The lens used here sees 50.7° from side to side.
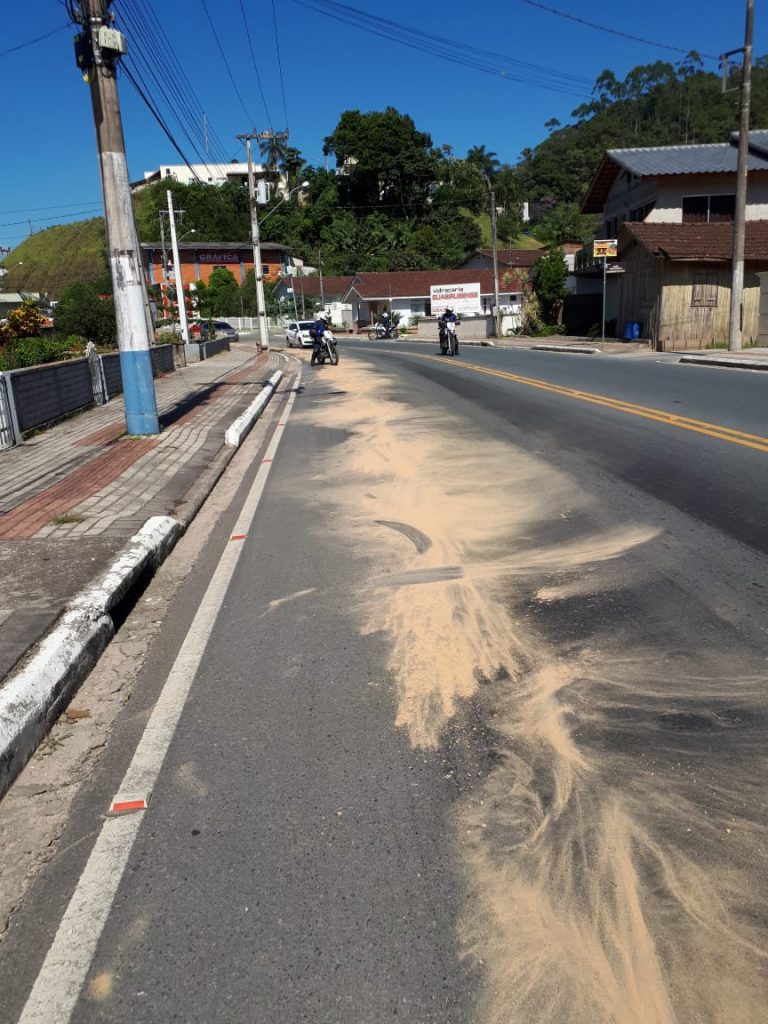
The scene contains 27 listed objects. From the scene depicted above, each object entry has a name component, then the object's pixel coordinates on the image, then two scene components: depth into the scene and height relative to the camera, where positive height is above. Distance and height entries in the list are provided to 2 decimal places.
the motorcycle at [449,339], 31.67 -0.83
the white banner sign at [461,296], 63.25 +1.53
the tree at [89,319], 29.91 +0.63
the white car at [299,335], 53.91 -0.65
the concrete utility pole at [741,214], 24.30 +2.64
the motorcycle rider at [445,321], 31.00 -0.15
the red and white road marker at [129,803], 3.24 -1.85
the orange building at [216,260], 97.94 +8.27
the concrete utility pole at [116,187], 11.14 +2.04
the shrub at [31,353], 18.52 -0.33
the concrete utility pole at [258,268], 42.67 +3.15
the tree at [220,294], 91.25 +3.91
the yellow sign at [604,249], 32.28 +2.33
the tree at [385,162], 101.81 +19.54
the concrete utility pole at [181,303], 39.28 +1.36
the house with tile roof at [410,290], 74.44 +2.56
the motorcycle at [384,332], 63.44 -0.88
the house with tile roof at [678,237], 29.64 +2.53
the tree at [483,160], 134.38 +25.88
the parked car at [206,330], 50.31 -0.03
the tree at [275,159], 105.79 +21.99
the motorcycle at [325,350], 30.91 -0.98
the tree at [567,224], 91.38 +11.06
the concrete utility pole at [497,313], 49.41 +0.10
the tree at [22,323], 27.34 +0.53
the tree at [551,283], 42.34 +1.53
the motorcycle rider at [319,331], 30.89 -0.26
